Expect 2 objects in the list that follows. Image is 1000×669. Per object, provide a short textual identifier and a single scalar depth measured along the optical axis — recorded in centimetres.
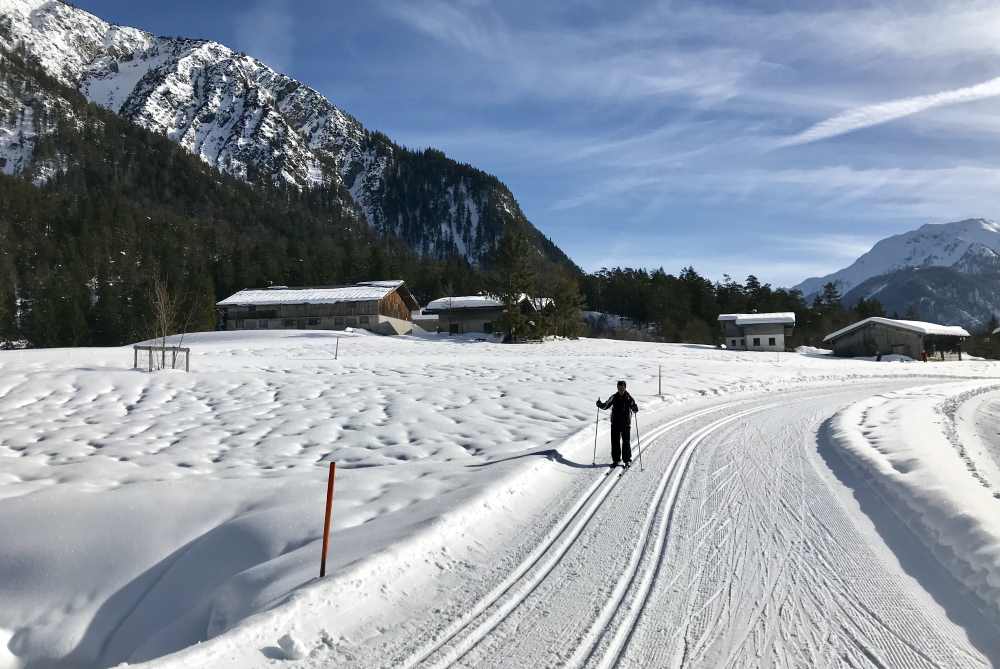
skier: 1157
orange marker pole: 589
